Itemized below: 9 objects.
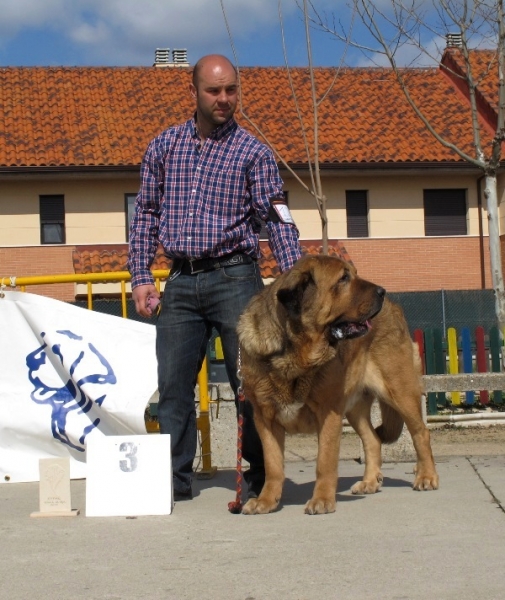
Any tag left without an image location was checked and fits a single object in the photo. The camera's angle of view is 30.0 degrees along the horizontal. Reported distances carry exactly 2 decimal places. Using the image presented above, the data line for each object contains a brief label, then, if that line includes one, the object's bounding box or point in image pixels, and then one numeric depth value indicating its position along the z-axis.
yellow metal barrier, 6.73
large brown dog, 4.95
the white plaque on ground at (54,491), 5.24
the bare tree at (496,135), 12.96
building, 26.09
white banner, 6.55
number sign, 5.23
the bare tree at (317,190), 13.58
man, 5.47
